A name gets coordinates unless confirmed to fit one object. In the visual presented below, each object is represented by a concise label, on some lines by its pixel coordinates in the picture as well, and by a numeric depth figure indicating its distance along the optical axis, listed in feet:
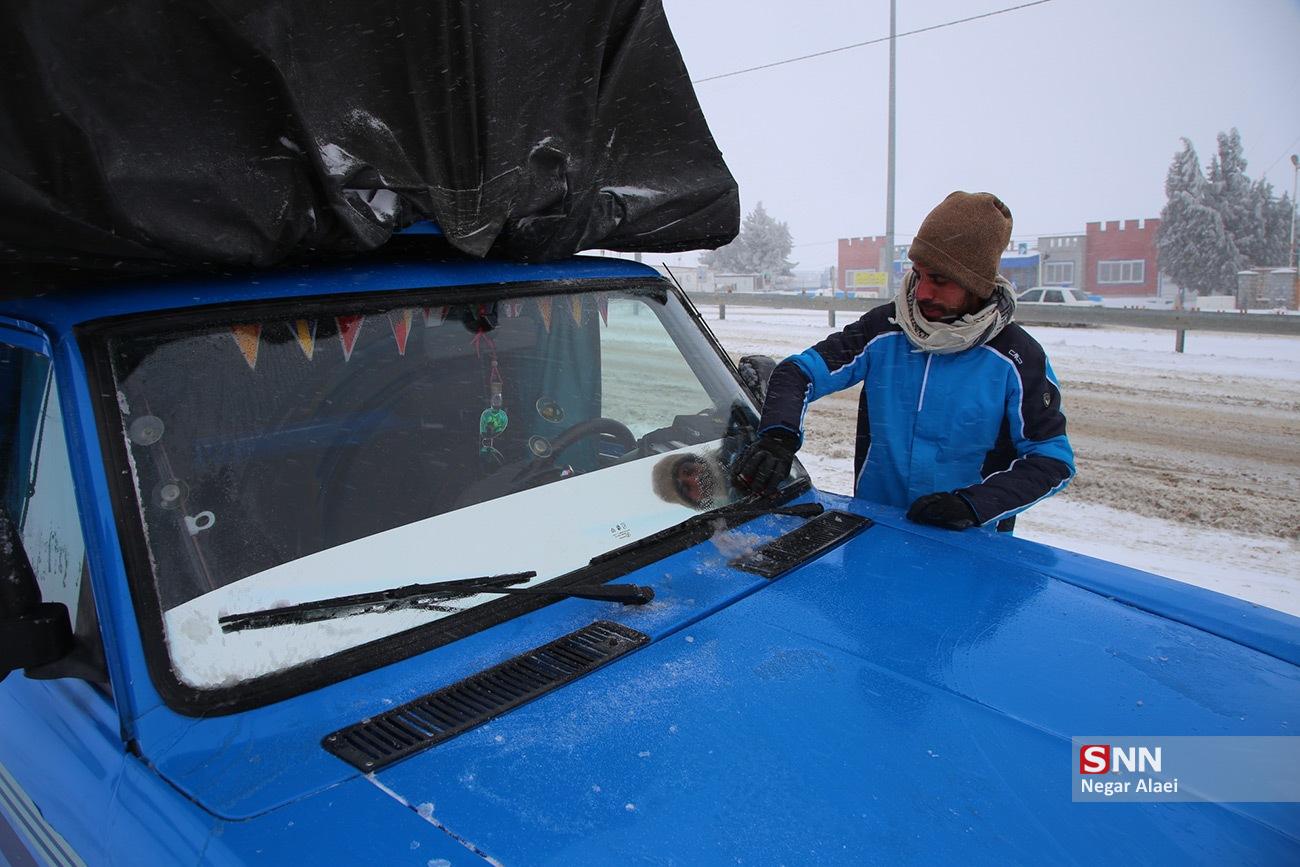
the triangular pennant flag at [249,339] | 6.02
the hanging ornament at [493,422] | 7.12
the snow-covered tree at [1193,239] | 164.04
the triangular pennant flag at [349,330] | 6.48
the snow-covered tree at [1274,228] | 169.27
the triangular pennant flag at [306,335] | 6.31
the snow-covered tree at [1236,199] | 167.22
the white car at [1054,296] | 95.76
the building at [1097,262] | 183.52
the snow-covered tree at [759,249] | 219.82
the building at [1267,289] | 133.90
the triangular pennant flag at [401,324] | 6.72
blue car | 4.19
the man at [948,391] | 8.45
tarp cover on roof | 5.02
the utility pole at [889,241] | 73.72
